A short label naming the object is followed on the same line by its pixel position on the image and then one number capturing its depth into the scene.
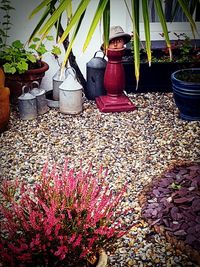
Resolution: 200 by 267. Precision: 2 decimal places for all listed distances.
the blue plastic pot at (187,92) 4.44
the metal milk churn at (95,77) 5.15
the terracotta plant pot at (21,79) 4.87
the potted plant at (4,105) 4.19
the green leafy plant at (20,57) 4.66
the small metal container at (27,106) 4.62
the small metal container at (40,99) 4.78
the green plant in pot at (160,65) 5.34
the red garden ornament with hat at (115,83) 4.69
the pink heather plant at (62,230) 1.92
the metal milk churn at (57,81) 5.02
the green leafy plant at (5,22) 4.91
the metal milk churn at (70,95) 4.77
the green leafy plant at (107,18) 2.03
